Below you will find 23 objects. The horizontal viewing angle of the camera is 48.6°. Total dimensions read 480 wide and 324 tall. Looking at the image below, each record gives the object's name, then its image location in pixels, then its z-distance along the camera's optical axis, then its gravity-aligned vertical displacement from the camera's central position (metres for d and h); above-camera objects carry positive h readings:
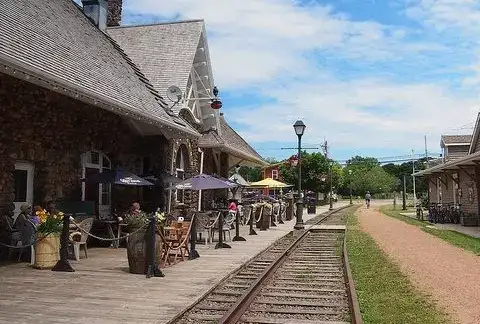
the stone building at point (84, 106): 10.41 +2.31
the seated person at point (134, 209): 12.62 -0.07
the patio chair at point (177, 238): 10.99 -0.67
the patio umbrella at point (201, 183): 16.50 +0.71
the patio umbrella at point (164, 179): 17.27 +0.88
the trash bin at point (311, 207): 40.50 -0.17
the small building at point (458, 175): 25.22 +1.67
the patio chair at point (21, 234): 10.02 -0.51
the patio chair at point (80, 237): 10.66 -0.61
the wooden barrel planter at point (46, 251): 9.66 -0.80
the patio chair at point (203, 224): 14.95 -0.53
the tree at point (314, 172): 61.50 +3.82
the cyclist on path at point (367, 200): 55.93 +0.46
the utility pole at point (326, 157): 60.62 +5.84
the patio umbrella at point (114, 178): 13.22 +0.71
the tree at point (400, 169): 111.59 +8.43
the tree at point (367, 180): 105.75 +4.85
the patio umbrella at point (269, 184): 36.56 +1.46
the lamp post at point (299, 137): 21.02 +2.72
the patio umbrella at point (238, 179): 27.80 +1.42
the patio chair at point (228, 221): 16.69 -0.50
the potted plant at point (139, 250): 9.41 -0.78
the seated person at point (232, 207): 20.24 -0.06
